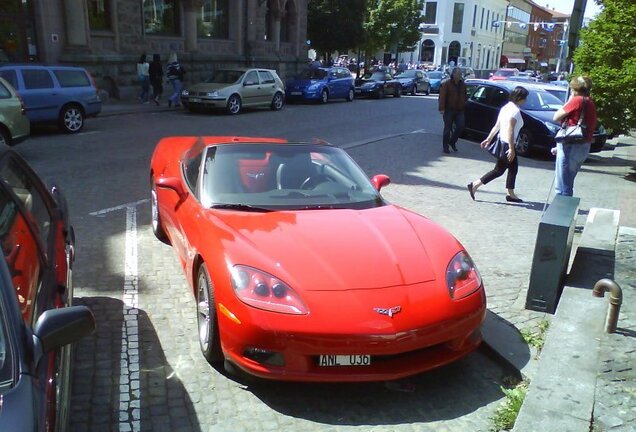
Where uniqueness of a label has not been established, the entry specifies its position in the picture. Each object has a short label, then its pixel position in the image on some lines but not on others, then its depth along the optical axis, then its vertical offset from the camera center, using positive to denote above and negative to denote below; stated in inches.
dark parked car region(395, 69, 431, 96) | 1386.6 -72.7
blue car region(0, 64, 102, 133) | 500.4 -49.3
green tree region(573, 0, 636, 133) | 409.1 -3.7
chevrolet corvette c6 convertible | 127.1 -53.7
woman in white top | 310.3 -44.5
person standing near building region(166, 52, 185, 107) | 809.5 -50.0
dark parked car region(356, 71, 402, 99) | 1174.3 -71.6
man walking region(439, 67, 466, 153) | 494.0 -38.7
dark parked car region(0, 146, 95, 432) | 79.5 -44.4
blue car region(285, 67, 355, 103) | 978.1 -64.3
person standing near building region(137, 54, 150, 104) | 832.9 -52.3
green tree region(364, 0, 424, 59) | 1668.3 +79.3
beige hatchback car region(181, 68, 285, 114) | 747.4 -62.2
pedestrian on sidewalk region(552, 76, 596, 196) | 292.0 -39.9
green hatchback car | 396.2 -55.4
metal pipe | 155.5 -64.2
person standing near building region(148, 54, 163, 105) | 815.1 -49.0
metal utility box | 180.2 -63.9
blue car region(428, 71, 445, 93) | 1514.5 -70.2
